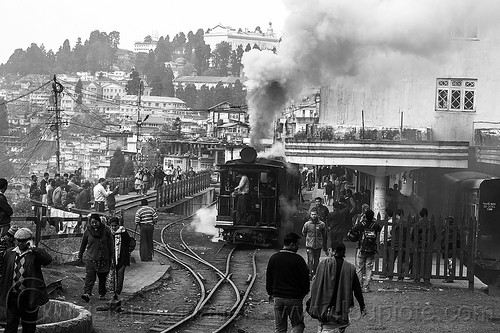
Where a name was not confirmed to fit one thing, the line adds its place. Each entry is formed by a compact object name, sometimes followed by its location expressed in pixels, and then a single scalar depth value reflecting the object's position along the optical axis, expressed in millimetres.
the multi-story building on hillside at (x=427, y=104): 26266
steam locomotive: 23375
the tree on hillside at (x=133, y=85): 178375
